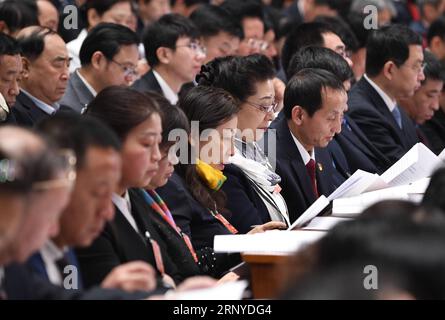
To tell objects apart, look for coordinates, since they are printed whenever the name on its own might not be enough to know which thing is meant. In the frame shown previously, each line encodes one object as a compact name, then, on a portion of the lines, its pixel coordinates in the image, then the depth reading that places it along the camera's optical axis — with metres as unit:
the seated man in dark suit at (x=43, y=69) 8.63
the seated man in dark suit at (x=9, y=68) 7.89
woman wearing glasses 6.94
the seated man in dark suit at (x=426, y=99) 10.48
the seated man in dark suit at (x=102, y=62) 9.34
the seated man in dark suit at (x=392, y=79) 9.75
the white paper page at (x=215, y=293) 4.02
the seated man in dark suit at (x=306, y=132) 7.60
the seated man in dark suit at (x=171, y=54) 10.36
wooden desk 4.93
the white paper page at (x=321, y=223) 5.72
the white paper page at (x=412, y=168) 7.10
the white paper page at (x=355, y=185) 6.30
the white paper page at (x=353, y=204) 6.02
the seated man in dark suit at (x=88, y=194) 4.14
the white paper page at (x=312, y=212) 5.70
